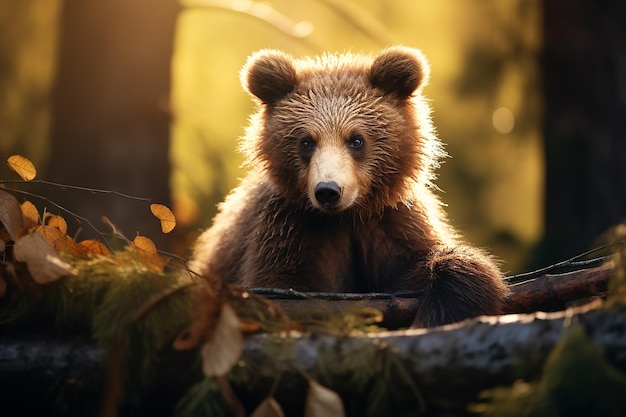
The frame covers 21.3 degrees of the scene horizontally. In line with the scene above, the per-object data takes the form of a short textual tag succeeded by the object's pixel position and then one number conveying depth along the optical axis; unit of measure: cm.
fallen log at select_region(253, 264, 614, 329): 675
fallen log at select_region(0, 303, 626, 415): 474
